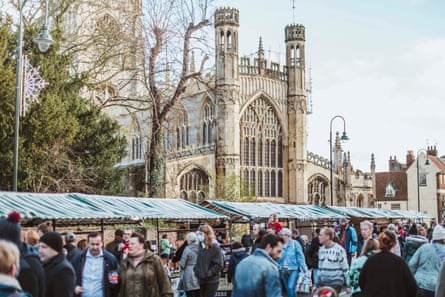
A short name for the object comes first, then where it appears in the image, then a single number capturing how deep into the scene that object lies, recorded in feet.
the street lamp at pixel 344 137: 108.24
